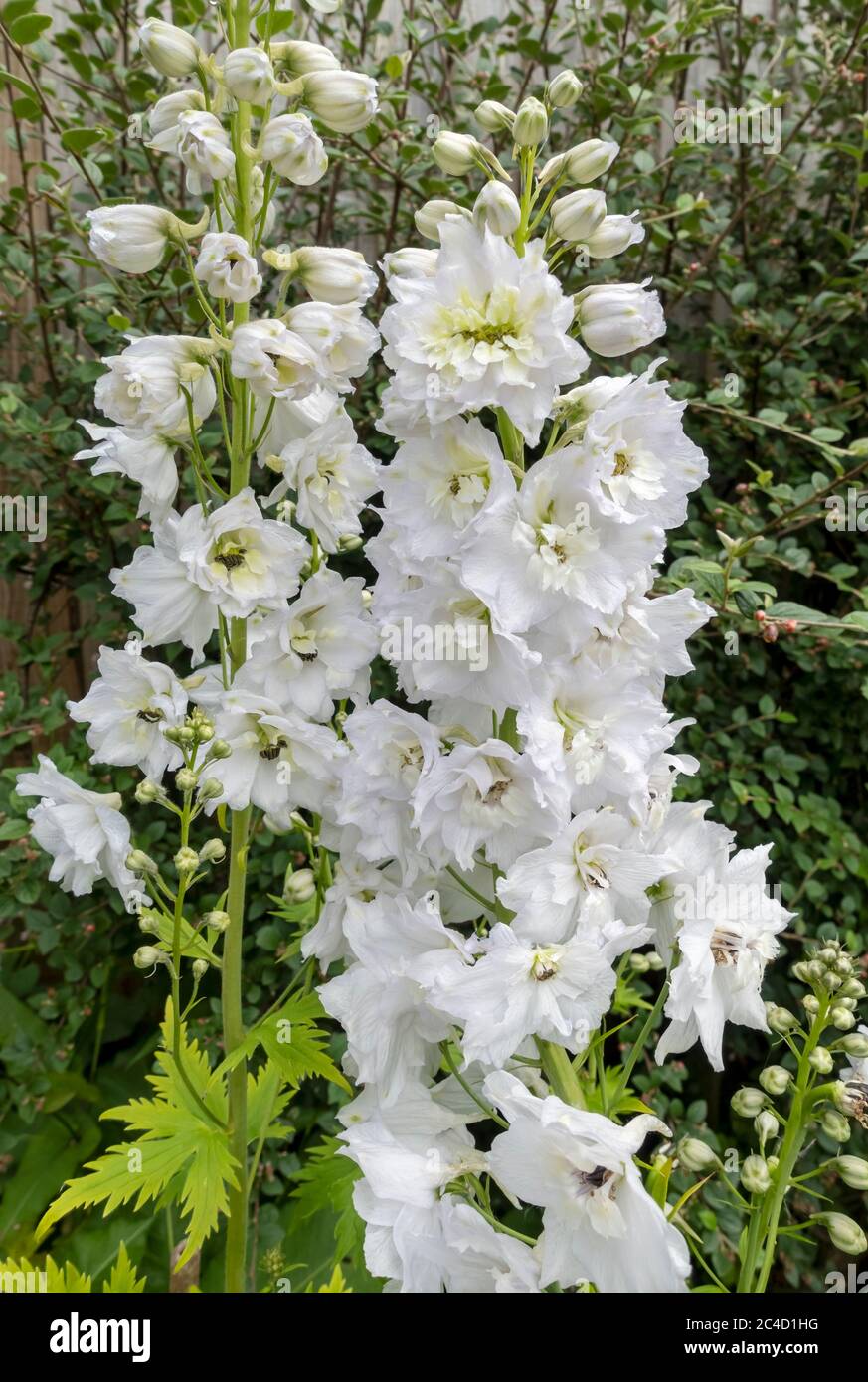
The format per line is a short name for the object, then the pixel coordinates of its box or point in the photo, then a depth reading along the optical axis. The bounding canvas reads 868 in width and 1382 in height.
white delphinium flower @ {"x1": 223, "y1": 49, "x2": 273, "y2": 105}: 0.37
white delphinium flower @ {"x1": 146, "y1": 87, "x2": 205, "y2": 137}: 0.40
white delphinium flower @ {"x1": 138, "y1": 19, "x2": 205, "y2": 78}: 0.39
